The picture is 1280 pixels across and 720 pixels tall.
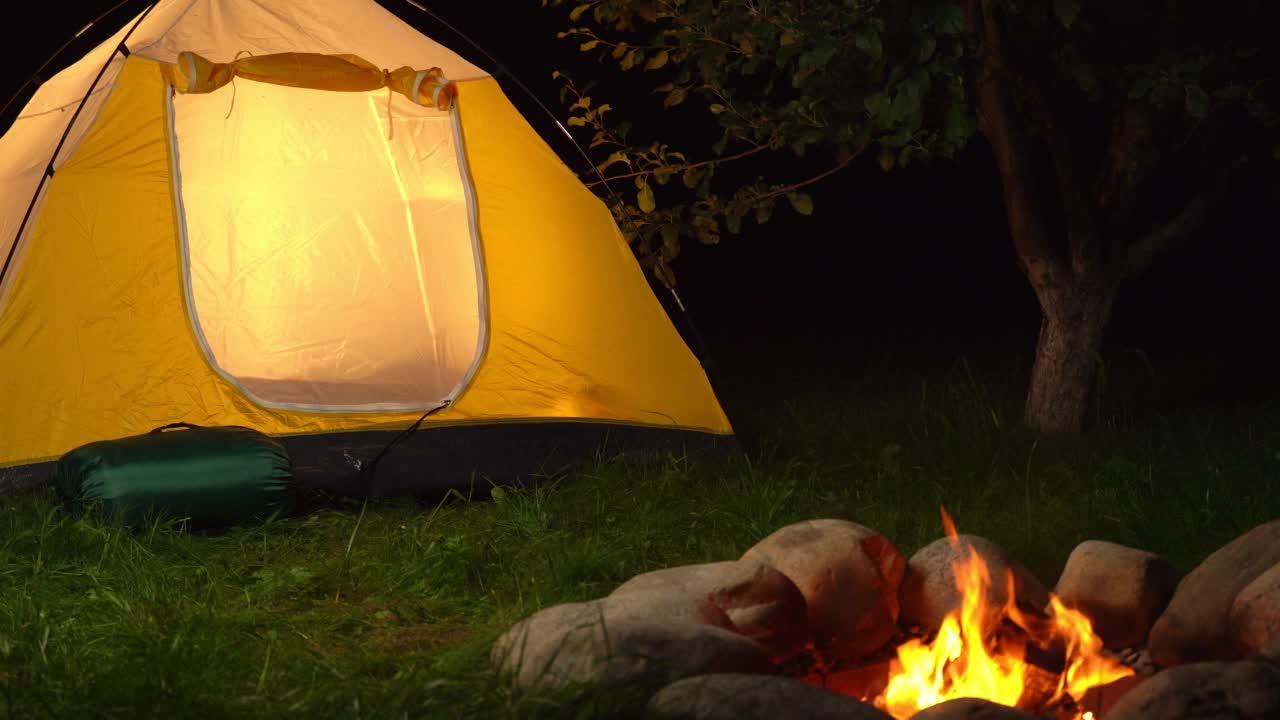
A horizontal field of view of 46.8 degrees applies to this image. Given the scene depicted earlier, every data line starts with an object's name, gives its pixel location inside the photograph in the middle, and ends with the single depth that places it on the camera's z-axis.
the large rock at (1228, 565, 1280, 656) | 2.76
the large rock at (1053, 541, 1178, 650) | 3.10
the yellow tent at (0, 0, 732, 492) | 4.74
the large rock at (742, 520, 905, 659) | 3.07
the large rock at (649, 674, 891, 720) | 2.29
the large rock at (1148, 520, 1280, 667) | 2.92
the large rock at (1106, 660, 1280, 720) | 2.26
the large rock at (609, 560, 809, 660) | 2.91
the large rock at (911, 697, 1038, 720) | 2.32
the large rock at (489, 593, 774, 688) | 2.52
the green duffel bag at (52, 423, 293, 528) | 4.15
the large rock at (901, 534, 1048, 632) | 3.14
